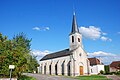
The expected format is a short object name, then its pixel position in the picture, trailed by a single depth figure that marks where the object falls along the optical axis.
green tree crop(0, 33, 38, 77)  12.07
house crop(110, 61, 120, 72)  36.56
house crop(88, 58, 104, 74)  33.59
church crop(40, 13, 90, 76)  25.83
